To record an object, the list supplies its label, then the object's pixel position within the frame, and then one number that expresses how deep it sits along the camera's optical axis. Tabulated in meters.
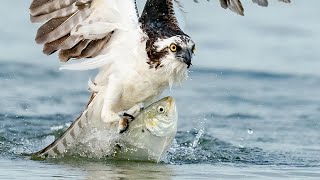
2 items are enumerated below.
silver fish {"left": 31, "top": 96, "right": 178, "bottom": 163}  18.37
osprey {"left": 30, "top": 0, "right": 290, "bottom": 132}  17.98
